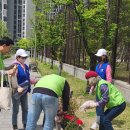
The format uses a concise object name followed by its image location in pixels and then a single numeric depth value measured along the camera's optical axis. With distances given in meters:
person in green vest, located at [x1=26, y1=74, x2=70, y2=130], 3.54
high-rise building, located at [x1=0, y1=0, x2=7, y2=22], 74.67
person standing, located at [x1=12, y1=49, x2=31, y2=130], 4.94
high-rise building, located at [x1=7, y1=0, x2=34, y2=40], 79.02
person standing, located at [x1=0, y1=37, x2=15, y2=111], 3.90
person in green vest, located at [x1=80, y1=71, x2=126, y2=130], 3.93
